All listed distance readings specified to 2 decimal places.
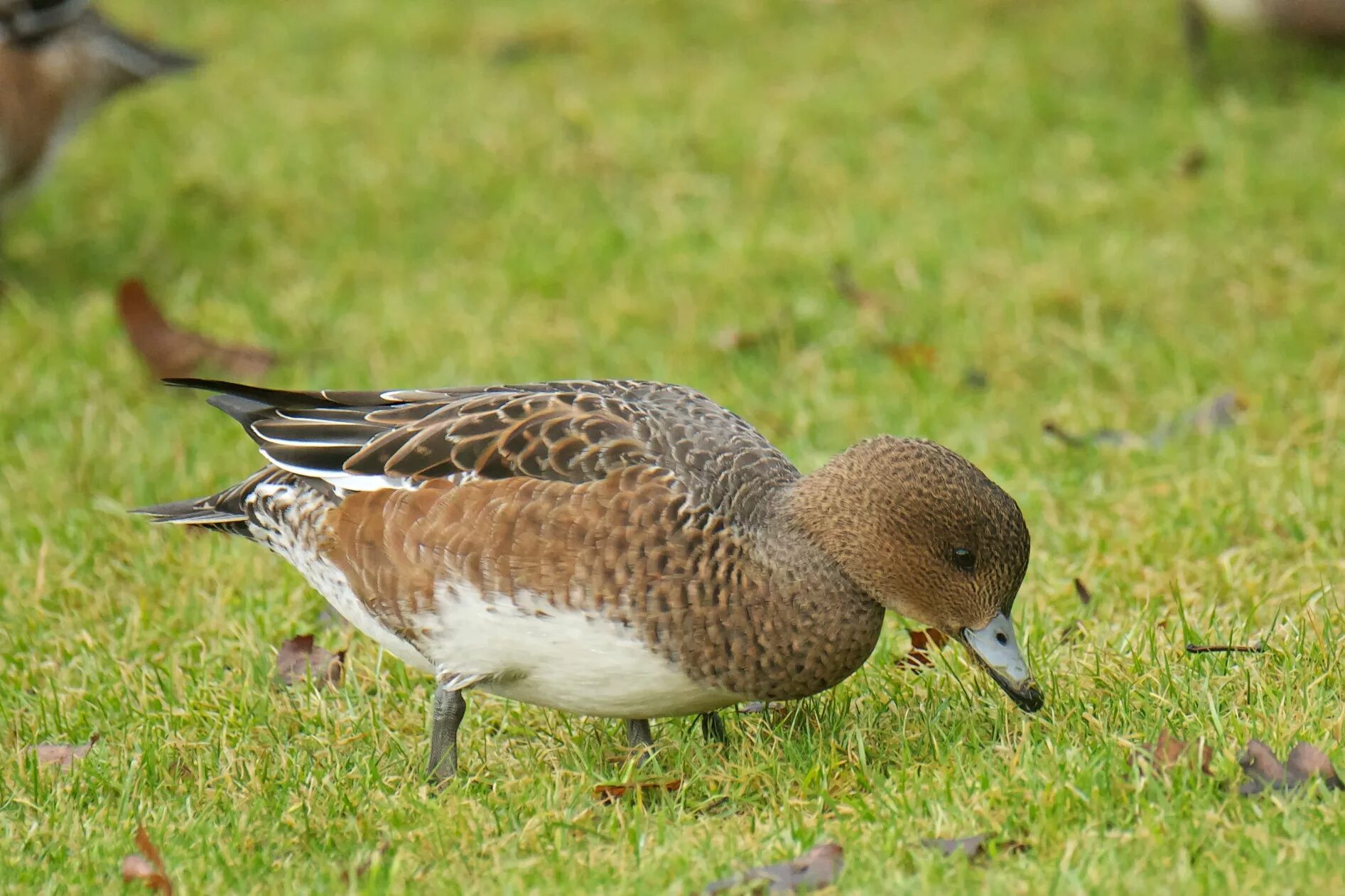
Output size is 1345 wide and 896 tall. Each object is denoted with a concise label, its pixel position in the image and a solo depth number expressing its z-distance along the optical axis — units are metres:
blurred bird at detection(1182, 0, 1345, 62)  14.66
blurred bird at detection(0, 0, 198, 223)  12.91
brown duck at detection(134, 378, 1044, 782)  6.03
